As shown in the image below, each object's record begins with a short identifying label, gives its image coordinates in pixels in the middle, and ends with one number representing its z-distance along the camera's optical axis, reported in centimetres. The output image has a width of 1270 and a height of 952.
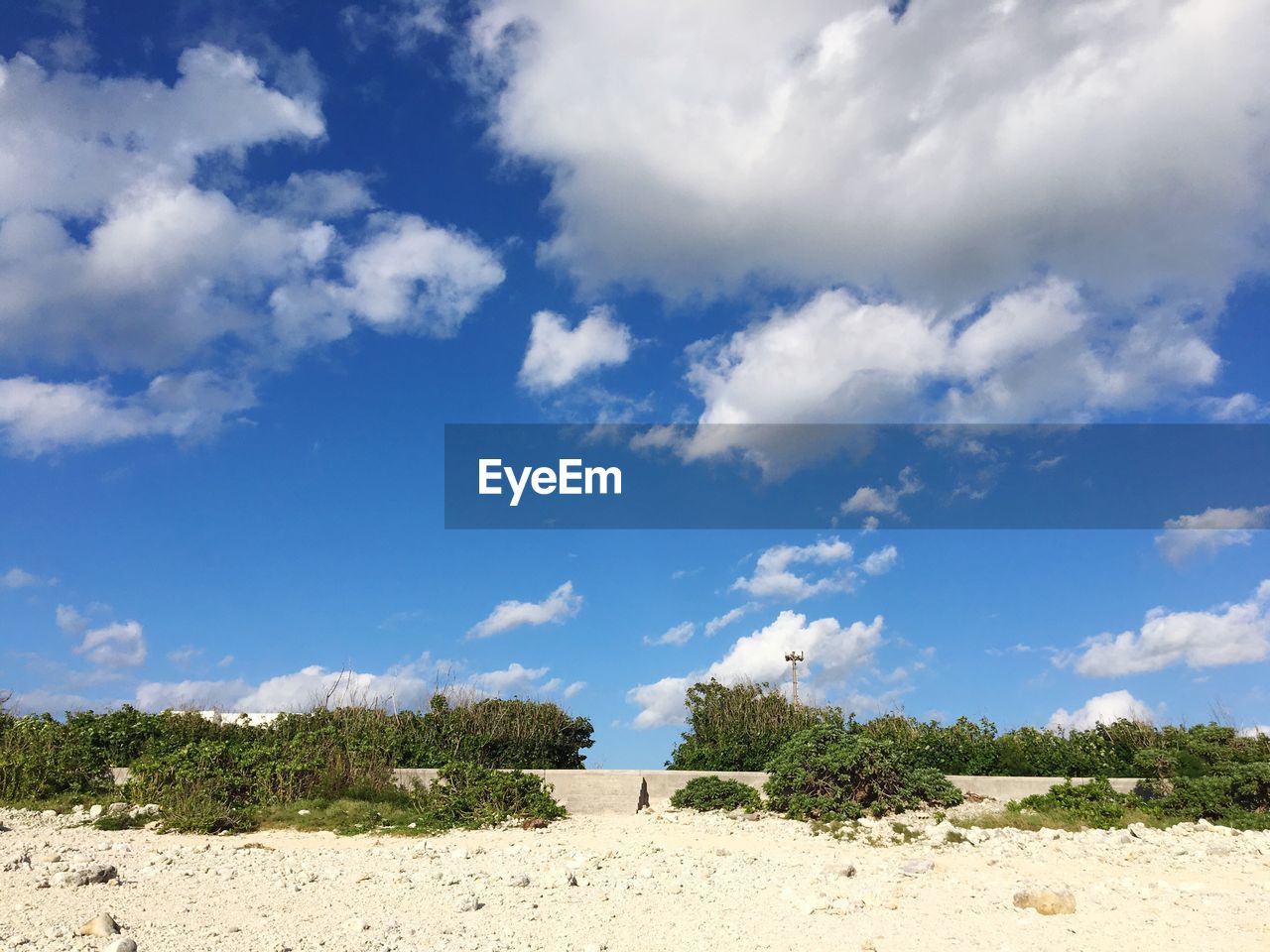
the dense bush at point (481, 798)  1107
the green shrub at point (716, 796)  1255
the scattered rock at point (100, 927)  543
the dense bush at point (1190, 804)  1152
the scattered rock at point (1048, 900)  667
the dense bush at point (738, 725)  1539
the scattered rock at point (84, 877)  685
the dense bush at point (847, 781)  1170
